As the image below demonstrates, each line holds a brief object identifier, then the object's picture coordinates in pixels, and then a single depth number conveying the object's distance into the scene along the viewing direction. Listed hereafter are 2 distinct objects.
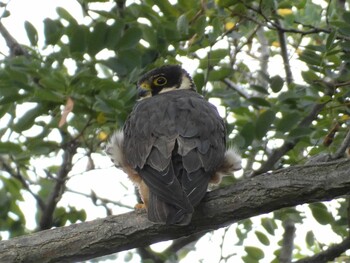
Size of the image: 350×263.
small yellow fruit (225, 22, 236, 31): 13.07
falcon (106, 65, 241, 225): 8.65
